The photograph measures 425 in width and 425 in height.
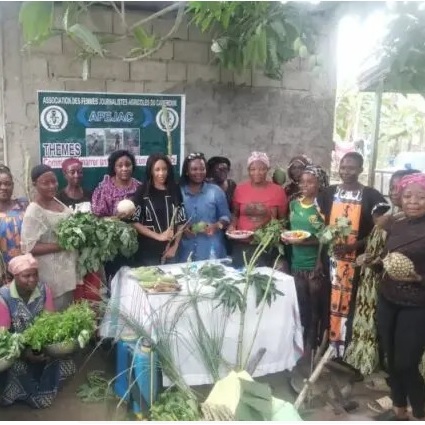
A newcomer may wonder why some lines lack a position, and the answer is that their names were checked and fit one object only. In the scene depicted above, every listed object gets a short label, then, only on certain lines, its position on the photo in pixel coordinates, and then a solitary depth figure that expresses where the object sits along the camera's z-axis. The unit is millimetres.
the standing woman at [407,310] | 3592
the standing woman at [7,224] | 4238
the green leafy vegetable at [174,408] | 3367
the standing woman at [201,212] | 4848
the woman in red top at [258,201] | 4922
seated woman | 3879
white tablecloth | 3768
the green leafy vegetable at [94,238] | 4211
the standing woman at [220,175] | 5438
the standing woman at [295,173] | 5395
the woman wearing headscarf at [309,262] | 4695
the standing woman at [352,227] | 4551
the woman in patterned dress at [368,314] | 4297
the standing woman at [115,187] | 4750
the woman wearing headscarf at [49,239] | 4191
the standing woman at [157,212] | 4672
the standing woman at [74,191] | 4848
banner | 5523
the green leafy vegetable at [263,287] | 4012
